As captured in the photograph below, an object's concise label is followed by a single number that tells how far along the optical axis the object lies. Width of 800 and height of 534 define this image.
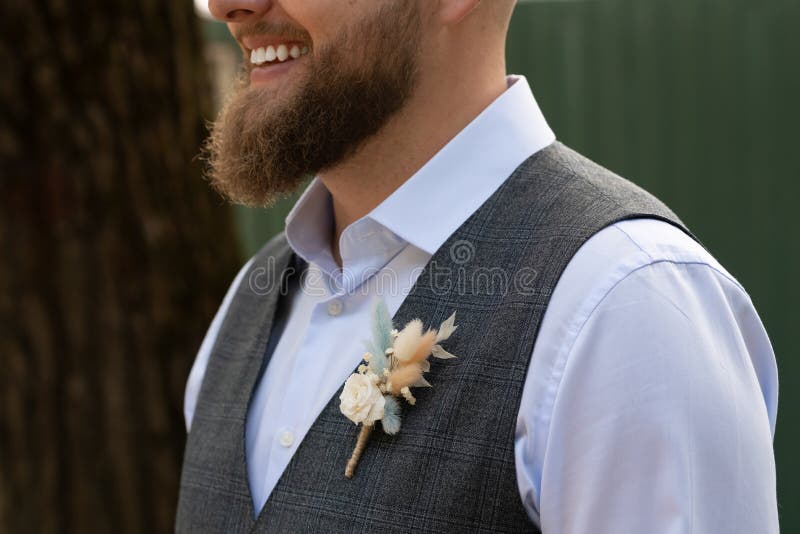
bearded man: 2.05
